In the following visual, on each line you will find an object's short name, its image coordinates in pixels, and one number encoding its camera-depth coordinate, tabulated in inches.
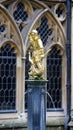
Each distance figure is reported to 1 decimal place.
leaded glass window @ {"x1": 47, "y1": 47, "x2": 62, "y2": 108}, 545.0
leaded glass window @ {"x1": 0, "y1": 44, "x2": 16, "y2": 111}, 519.2
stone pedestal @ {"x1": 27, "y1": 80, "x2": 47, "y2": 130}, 408.5
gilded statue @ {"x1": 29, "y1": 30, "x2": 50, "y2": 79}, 414.0
